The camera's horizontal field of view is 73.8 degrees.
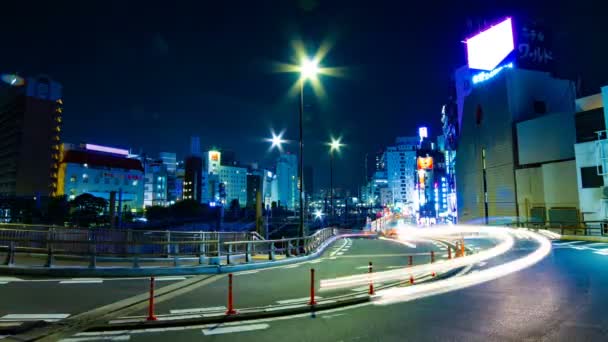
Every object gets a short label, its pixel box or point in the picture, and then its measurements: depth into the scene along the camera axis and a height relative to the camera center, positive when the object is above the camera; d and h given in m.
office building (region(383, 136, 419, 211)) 198.50 +18.58
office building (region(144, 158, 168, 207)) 149.88 +10.68
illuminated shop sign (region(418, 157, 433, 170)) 103.88 +12.02
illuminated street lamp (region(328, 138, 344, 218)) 40.81 +6.33
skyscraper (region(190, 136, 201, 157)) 180.62 +29.72
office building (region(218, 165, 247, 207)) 193.57 +6.54
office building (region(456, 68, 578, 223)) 46.03 +8.93
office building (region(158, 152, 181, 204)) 159.75 +8.69
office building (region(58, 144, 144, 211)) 111.44 +11.35
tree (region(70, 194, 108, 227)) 63.75 +0.41
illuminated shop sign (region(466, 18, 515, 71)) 58.58 +24.89
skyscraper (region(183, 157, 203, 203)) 162.38 +13.52
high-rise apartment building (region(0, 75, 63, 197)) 105.38 +20.12
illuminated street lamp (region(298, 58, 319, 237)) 21.16 +7.23
